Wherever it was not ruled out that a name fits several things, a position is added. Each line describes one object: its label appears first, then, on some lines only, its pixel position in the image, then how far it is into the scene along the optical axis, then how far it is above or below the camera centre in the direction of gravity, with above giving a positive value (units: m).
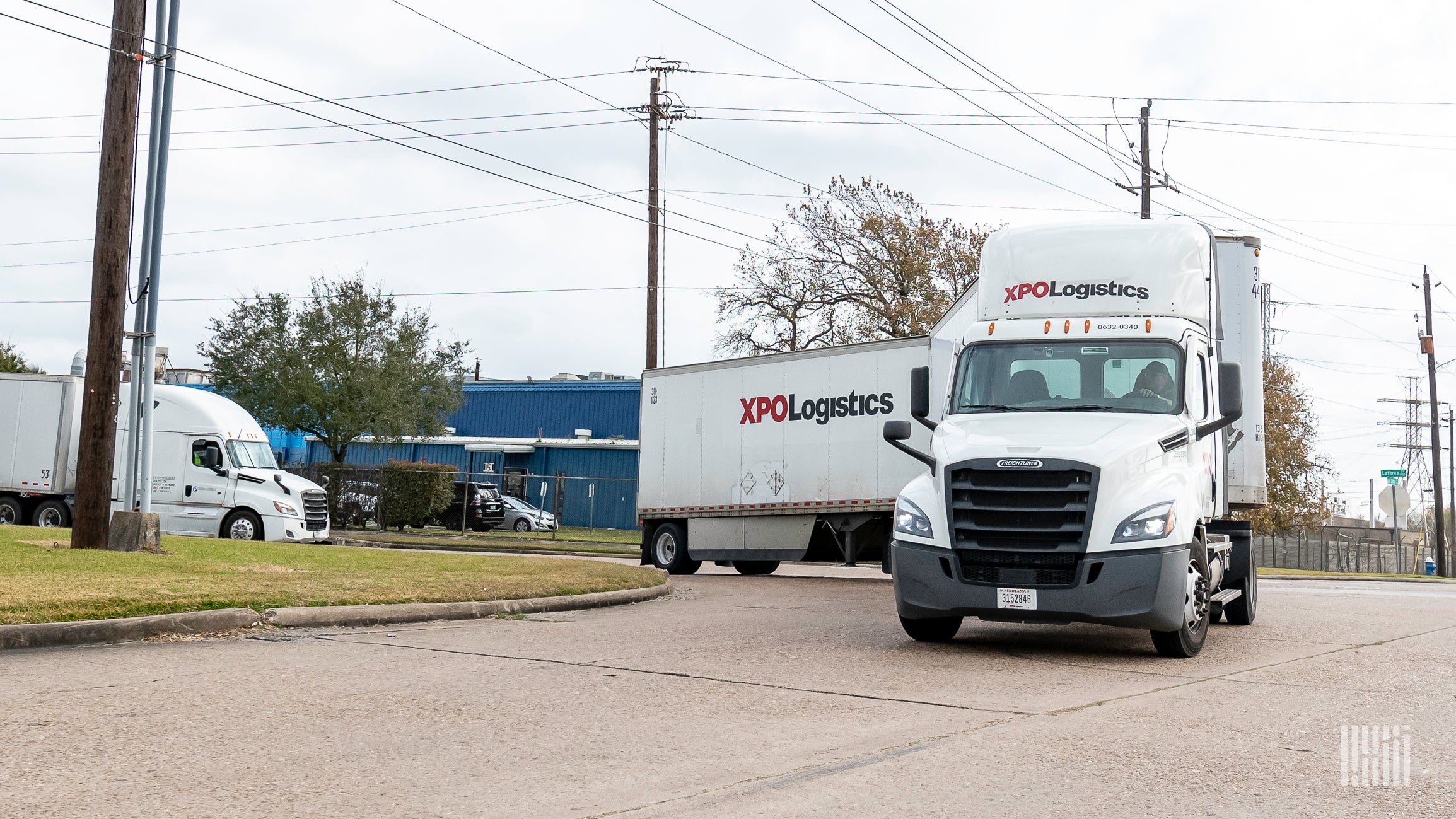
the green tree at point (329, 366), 41.75 +4.73
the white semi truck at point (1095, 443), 9.33 +0.64
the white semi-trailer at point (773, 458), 19.80 +0.97
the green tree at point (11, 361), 53.88 +6.09
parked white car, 41.91 -0.20
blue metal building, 49.59 +2.73
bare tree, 39.94 +7.75
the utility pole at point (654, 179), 30.14 +8.32
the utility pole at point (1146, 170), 33.56 +9.41
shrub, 38.28 +0.48
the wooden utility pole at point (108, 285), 16.38 +2.82
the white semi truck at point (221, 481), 25.59 +0.51
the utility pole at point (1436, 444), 47.22 +3.21
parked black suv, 39.44 +0.02
